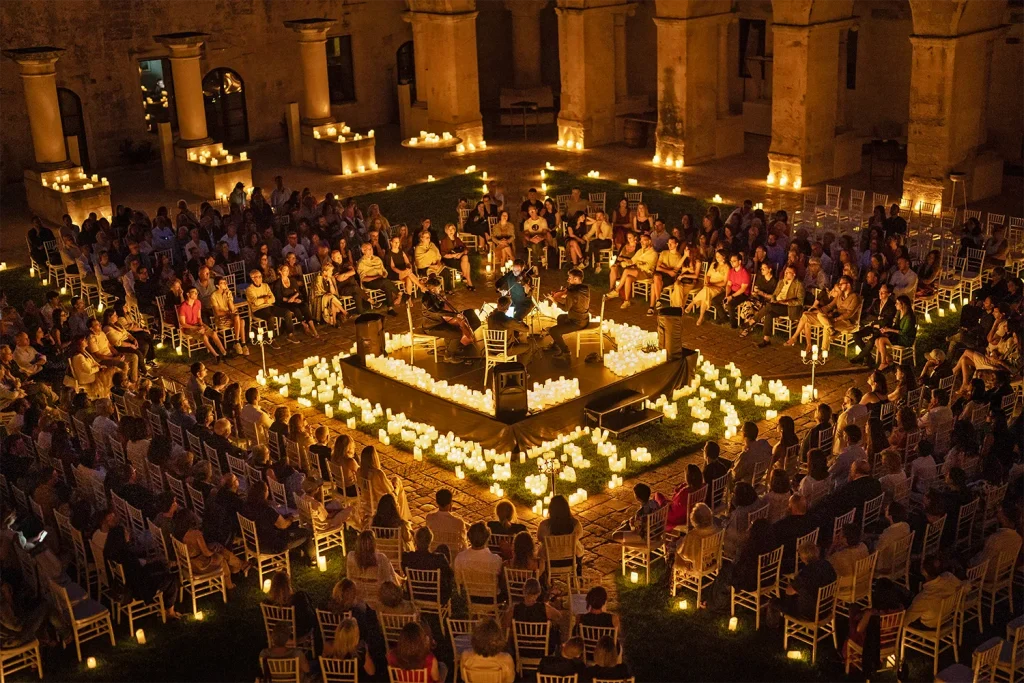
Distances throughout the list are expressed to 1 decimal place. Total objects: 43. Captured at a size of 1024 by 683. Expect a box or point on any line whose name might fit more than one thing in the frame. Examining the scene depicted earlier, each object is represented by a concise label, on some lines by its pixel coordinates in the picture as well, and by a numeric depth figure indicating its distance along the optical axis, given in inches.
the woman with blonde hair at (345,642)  402.9
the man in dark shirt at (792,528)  448.8
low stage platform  592.4
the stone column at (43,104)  964.0
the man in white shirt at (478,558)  446.0
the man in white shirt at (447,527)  478.6
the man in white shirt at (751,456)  522.6
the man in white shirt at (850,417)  536.1
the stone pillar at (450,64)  1164.5
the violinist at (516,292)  637.3
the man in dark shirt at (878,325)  666.2
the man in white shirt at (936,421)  534.9
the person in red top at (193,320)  709.3
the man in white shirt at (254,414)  582.2
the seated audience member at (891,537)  437.4
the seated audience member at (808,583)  419.8
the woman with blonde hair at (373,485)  508.4
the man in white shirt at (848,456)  494.0
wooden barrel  1155.9
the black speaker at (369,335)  653.9
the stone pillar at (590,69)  1131.9
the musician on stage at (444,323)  657.0
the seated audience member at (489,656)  387.5
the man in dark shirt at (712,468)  493.7
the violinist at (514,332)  626.5
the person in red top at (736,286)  722.8
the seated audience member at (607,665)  383.9
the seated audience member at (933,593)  408.8
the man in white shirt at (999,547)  432.5
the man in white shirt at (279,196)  920.9
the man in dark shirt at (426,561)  449.7
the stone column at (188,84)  1035.9
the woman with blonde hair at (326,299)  754.2
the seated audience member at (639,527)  479.5
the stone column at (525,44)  1325.0
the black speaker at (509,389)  587.2
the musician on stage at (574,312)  658.8
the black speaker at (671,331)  641.6
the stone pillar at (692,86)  1052.5
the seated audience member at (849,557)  426.6
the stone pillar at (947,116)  899.4
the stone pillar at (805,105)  978.1
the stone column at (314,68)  1105.4
